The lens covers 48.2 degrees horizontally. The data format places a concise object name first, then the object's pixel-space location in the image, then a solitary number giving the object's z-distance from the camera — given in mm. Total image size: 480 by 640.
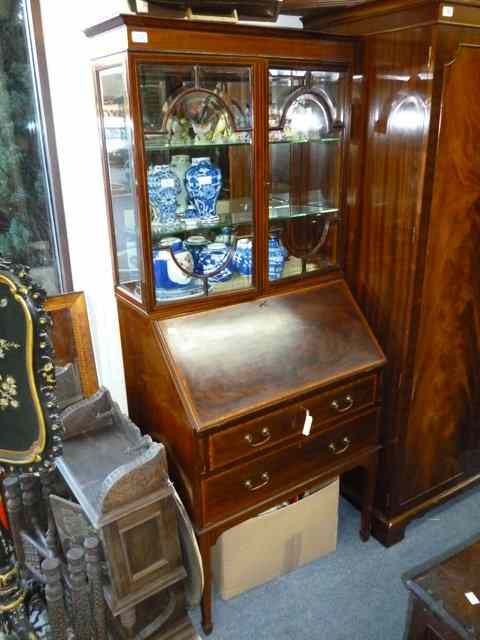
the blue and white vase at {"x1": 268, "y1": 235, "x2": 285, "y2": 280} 1942
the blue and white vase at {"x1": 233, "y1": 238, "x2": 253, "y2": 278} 1832
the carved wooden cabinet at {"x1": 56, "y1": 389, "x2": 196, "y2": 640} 1515
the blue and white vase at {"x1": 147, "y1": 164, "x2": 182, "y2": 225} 1664
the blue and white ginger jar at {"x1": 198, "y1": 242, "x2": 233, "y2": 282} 1824
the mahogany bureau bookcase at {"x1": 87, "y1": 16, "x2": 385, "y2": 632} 1558
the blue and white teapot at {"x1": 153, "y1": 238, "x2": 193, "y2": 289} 1716
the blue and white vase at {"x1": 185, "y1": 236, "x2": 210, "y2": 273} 1801
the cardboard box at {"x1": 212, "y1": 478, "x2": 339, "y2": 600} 1878
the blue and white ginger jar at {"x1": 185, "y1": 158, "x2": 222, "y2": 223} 1757
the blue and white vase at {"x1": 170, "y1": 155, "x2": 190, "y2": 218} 1727
